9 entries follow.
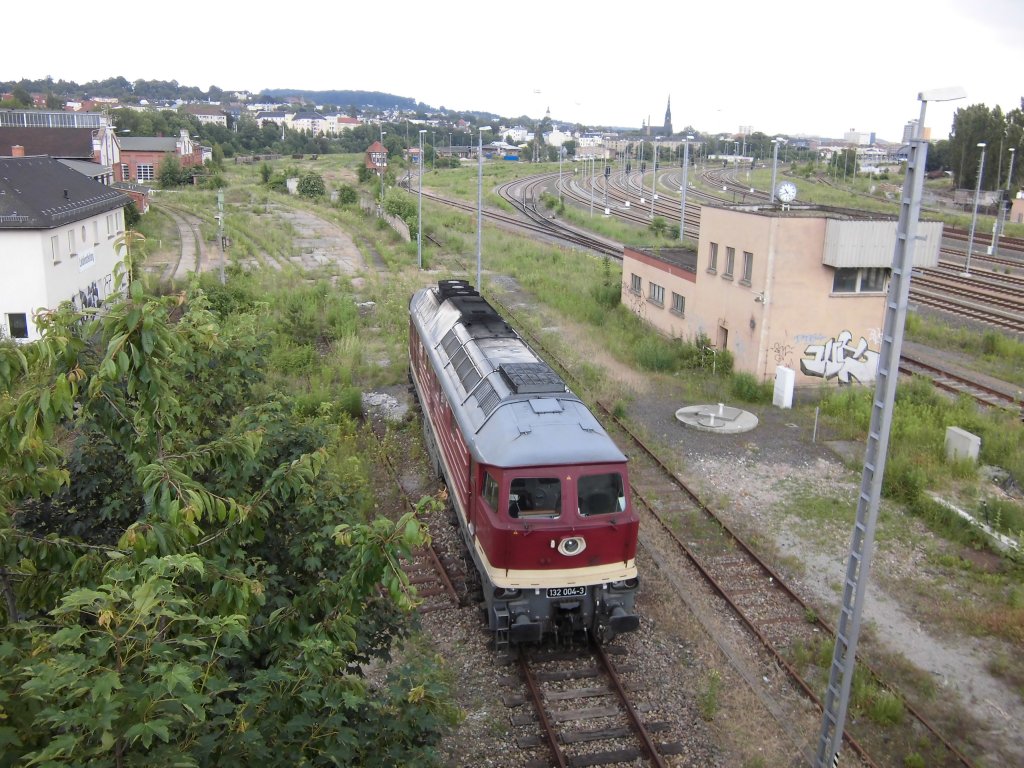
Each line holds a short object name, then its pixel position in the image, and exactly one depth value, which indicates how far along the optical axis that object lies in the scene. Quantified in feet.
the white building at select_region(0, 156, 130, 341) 77.25
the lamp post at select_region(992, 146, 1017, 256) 150.45
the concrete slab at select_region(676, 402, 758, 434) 62.85
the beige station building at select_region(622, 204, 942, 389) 68.64
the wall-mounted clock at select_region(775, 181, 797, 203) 74.38
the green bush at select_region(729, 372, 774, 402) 70.44
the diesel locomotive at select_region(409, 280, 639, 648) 33.50
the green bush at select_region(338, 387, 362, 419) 64.08
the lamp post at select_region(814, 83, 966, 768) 23.70
